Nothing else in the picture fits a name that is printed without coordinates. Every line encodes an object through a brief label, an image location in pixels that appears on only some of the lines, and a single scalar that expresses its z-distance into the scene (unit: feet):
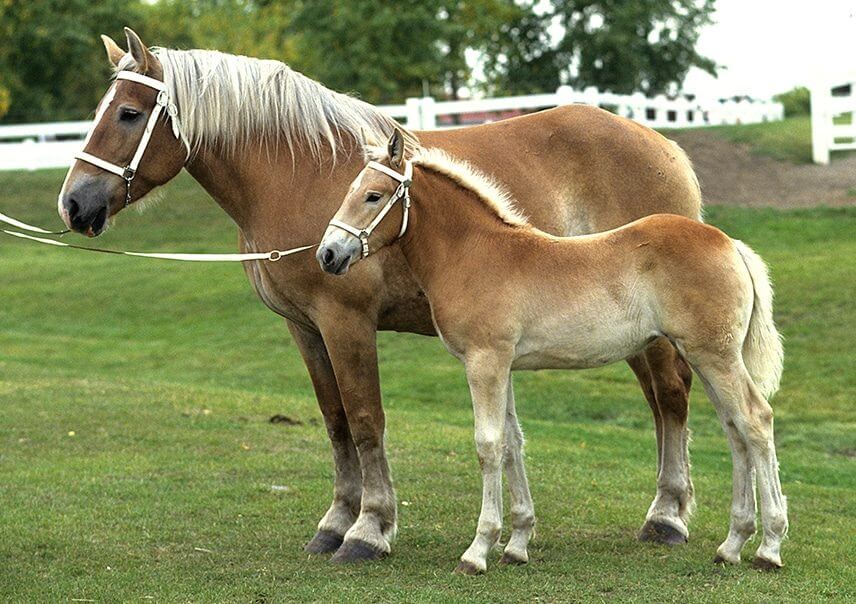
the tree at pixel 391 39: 112.06
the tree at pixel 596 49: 128.26
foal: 18.90
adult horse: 20.86
